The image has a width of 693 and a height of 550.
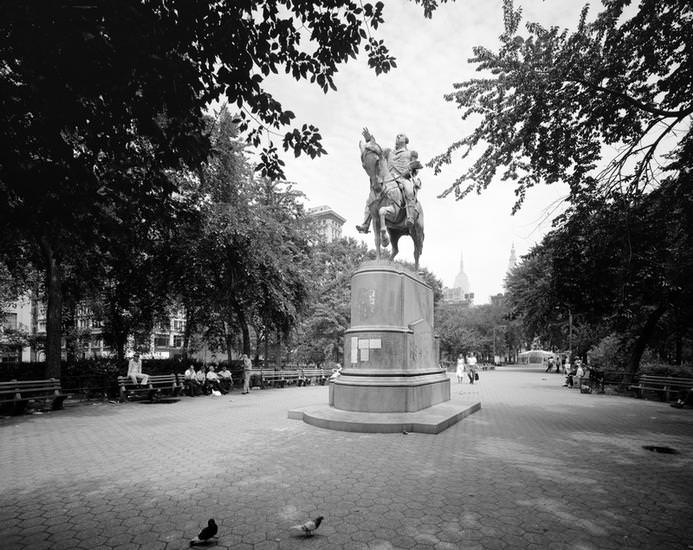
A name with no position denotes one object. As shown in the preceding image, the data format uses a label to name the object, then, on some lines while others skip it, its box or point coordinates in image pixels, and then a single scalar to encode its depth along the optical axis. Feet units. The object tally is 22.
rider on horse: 39.65
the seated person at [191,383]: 58.54
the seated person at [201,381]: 60.18
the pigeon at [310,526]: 12.60
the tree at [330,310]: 126.00
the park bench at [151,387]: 50.11
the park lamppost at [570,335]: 128.73
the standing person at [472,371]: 89.64
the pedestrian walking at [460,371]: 89.56
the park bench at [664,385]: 53.36
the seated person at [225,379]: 64.44
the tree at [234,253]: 57.93
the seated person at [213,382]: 61.21
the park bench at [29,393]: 38.55
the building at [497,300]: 286.09
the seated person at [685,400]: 47.06
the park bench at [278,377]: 78.69
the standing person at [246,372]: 63.00
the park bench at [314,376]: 87.82
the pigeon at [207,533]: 11.99
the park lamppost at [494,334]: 252.58
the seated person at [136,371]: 50.90
